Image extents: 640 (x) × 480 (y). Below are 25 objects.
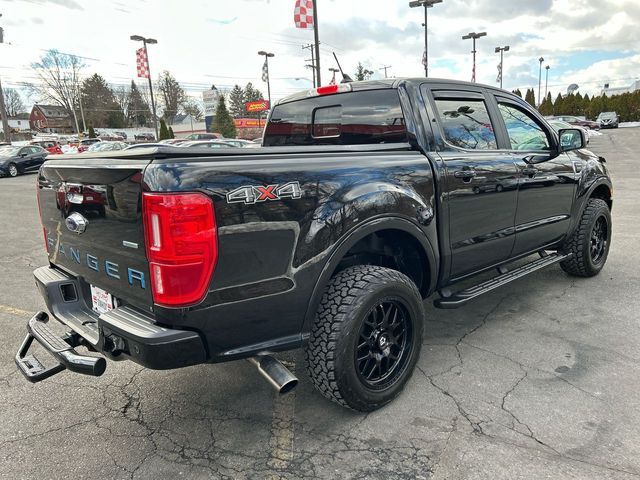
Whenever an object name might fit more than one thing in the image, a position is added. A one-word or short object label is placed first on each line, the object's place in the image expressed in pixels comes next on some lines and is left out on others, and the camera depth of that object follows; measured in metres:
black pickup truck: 2.05
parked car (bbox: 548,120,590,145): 20.11
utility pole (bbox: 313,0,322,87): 16.28
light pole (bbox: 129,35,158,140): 33.66
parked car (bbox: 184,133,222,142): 27.65
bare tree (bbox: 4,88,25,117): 93.56
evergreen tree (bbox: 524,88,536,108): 64.75
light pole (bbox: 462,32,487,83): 32.81
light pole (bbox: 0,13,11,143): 28.58
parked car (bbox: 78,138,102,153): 35.59
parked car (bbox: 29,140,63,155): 29.50
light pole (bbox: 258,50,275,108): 35.98
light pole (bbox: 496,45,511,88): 40.28
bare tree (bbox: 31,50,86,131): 68.62
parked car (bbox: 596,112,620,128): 44.75
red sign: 56.17
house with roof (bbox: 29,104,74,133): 90.31
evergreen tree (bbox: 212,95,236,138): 52.97
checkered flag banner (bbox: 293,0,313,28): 15.94
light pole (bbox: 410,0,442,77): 24.46
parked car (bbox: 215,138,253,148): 16.89
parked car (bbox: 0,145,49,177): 21.17
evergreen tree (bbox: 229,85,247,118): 99.52
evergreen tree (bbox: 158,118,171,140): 47.16
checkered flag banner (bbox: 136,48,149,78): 30.58
